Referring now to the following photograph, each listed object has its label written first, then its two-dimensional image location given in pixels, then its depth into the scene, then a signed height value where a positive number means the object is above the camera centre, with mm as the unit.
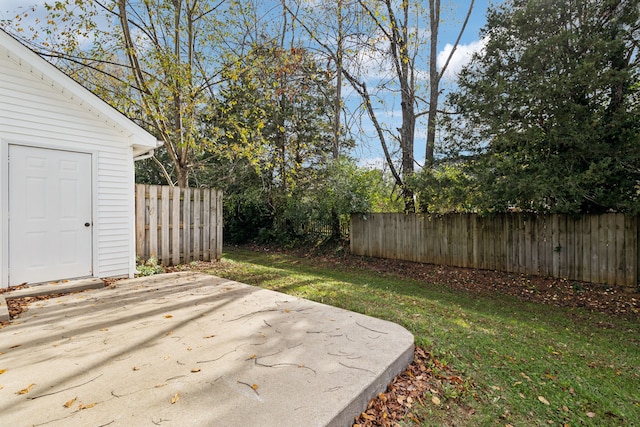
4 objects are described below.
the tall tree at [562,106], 5598 +2122
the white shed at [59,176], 4418 +564
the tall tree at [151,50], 6809 +3891
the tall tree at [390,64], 7848 +4099
